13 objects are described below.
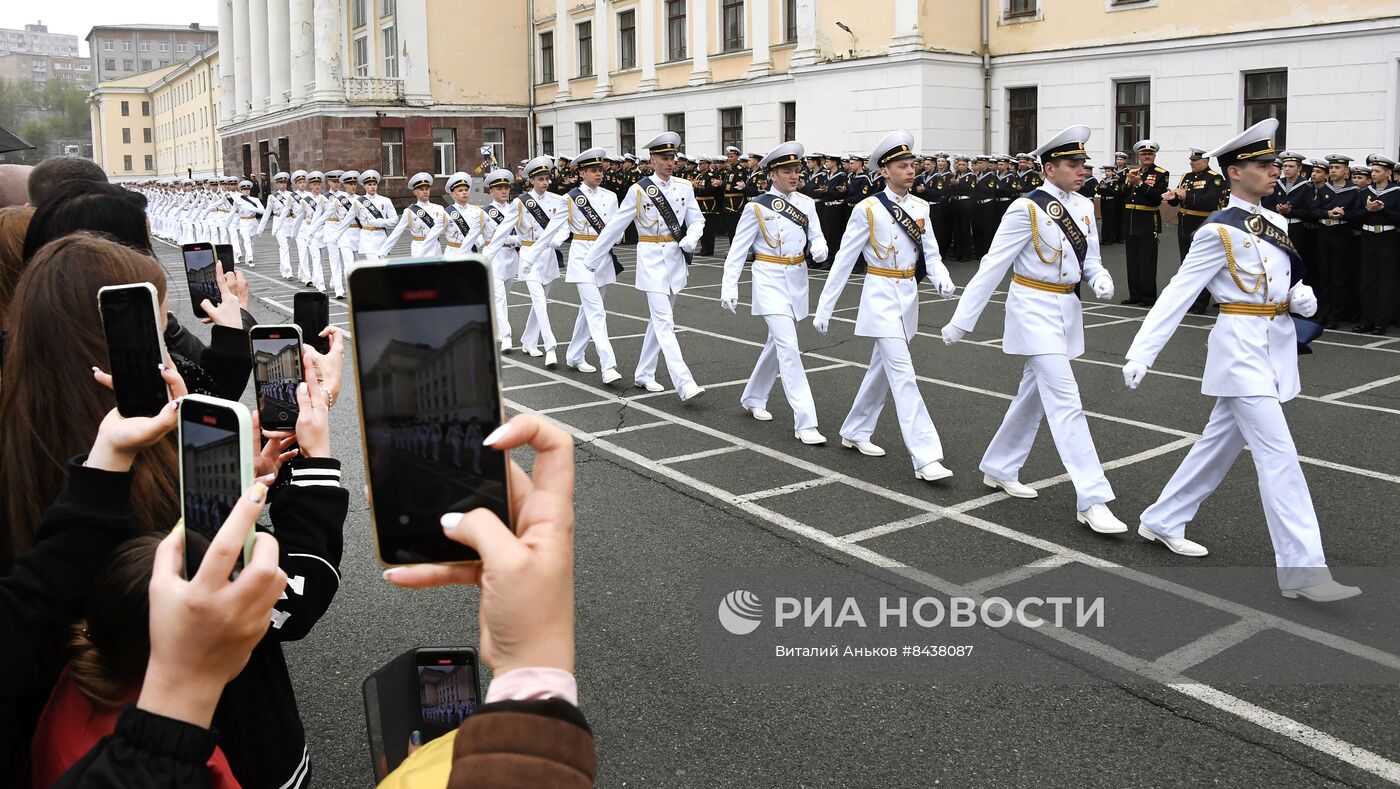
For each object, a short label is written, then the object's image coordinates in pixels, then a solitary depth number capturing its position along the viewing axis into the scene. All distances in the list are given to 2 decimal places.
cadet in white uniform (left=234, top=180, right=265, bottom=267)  29.22
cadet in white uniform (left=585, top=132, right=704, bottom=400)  11.62
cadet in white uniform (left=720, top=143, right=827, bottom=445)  9.71
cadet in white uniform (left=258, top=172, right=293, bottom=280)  25.58
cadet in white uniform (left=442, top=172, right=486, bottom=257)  15.45
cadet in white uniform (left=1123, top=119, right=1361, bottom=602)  5.99
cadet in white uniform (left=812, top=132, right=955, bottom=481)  8.49
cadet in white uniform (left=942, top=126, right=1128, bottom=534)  7.11
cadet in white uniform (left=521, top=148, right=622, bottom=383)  12.31
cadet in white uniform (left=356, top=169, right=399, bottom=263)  20.89
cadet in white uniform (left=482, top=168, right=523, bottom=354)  15.06
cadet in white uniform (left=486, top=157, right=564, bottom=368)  13.92
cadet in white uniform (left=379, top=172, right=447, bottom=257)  16.95
